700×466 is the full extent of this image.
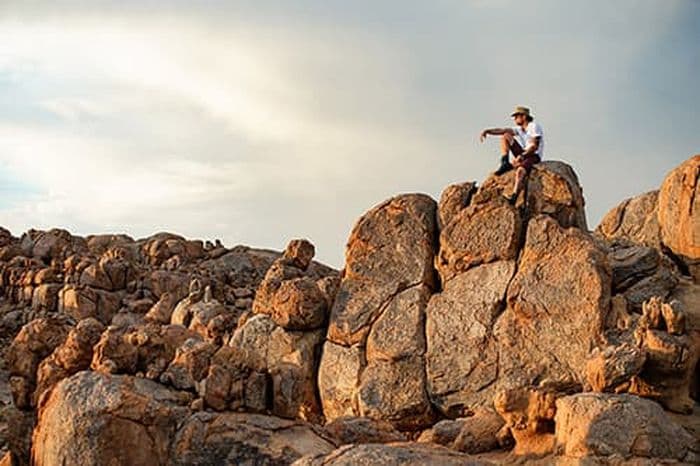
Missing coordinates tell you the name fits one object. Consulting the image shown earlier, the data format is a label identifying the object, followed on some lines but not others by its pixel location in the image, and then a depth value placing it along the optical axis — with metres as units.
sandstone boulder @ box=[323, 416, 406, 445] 15.38
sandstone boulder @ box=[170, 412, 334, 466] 14.33
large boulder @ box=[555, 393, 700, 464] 14.35
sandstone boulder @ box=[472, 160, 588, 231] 23.91
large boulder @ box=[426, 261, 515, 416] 22.80
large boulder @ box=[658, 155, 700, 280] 25.44
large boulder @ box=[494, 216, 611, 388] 21.80
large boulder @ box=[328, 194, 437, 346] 25.00
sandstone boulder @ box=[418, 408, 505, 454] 16.23
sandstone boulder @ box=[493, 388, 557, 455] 15.35
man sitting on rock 24.08
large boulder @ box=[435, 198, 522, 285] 23.75
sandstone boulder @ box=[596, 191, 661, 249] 28.39
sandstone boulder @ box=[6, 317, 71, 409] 18.66
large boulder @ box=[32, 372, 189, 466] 14.40
